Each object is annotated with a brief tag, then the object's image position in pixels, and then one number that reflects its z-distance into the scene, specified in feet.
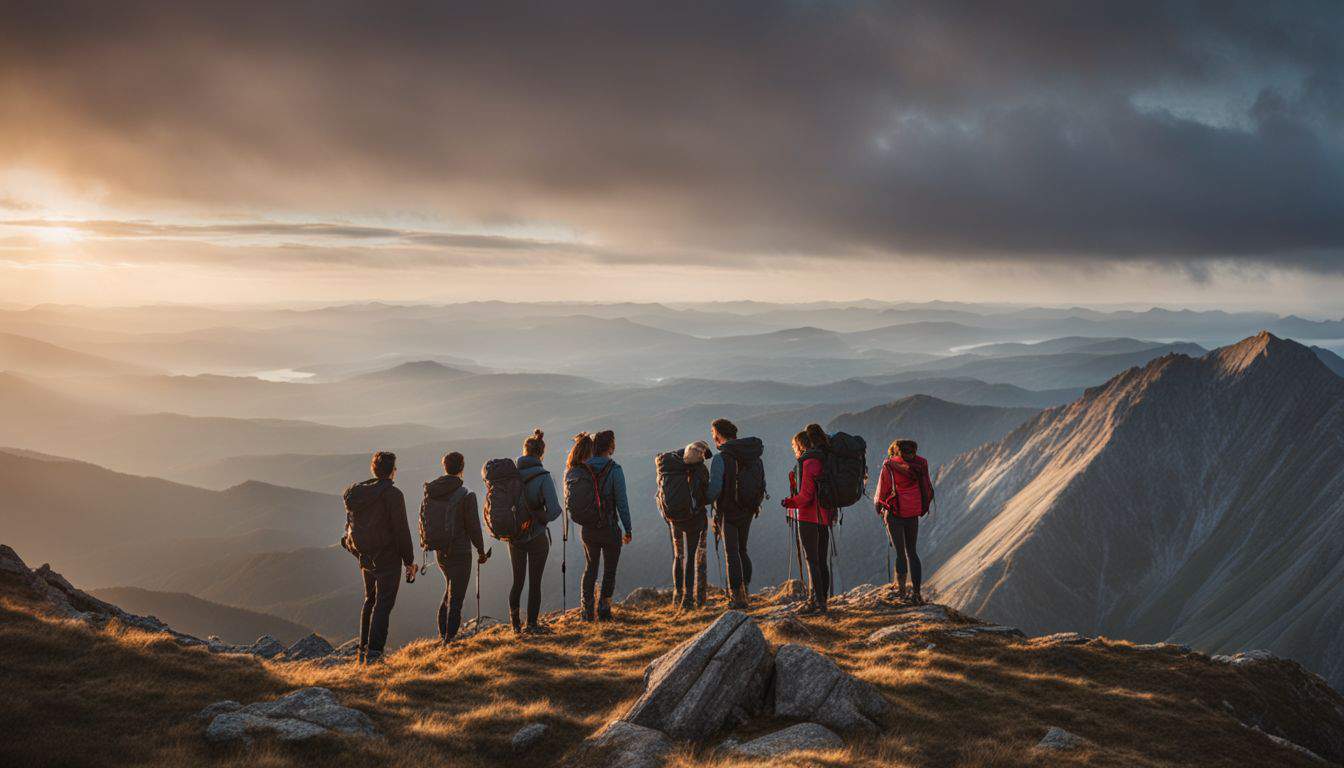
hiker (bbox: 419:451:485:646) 44.88
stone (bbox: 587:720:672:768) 27.45
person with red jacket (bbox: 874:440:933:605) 51.88
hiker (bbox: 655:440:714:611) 52.34
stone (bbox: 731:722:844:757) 28.94
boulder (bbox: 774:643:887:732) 32.22
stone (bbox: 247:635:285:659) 82.54
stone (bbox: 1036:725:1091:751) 30.58
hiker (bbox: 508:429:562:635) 47.14
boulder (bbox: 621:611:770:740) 31.19
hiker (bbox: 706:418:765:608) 51.60
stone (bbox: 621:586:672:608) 65.45
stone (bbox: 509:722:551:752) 30.17
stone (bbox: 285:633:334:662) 85.22
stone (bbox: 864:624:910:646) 46.34
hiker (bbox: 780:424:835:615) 48.42
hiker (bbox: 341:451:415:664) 43.32
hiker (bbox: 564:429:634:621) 48.26
